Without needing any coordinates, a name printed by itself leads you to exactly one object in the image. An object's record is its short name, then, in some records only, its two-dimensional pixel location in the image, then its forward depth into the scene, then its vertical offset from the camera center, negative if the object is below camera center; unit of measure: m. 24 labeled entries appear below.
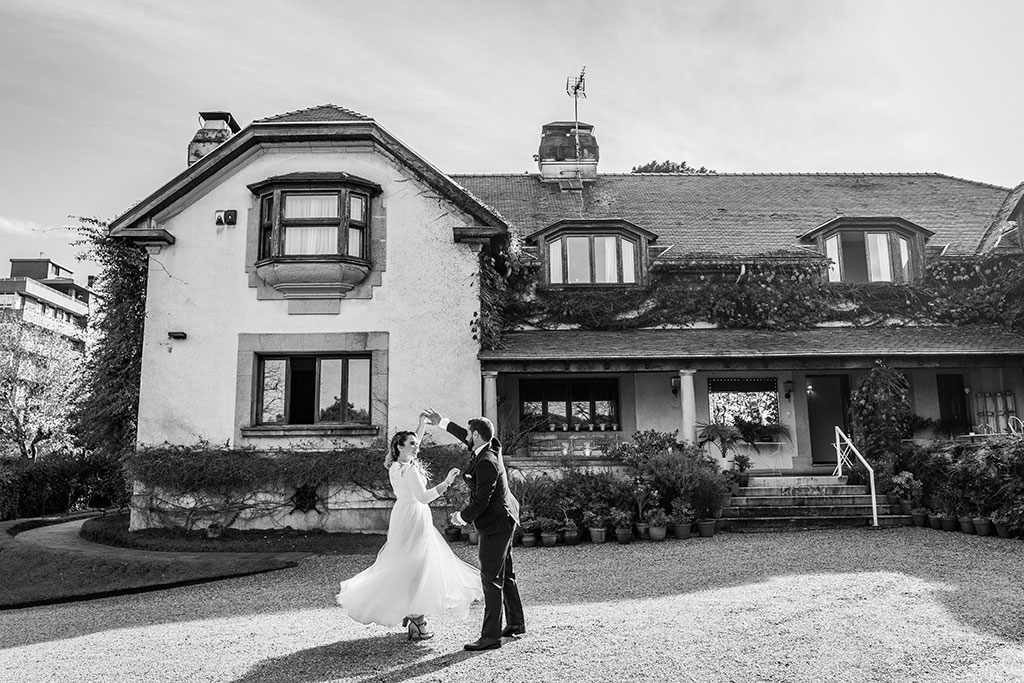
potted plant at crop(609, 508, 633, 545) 12.48 -1.10
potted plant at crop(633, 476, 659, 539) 12.84 -0.69
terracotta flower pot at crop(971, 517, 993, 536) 12.06 -1.17
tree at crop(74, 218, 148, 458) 15.78 +2.34
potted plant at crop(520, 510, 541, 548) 12.33 -1.13
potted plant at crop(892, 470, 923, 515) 13.66 -0.68
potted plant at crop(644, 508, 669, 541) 12.46 -1.06
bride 6.23 -0.92
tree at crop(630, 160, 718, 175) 36.69 +13.54
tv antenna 24.20 +11.35
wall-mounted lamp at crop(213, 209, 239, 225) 15.52 +4.82
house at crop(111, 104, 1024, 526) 15.09 +2.97
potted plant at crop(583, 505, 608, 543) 12.48 -1.05
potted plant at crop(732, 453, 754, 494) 15.40 -0.26
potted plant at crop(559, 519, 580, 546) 12.41 -1.19
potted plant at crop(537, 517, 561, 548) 12.29 -1.15
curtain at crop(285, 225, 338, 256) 15.17 +4.24
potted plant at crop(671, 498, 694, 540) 12.62 -1.01
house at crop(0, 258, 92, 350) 57.39 +14.06
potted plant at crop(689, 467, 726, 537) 13.16 -0.65
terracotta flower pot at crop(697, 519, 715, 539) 12.80 -1.19
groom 6.14 -0.48
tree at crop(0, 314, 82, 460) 30.70 +2.98
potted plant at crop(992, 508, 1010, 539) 11.75 -1.09
